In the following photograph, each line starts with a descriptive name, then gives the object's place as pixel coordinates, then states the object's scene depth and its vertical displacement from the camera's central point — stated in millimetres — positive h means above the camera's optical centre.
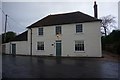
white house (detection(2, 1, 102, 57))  11043 +534
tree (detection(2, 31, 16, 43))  20126 +1663
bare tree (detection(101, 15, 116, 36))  21821 +5397
